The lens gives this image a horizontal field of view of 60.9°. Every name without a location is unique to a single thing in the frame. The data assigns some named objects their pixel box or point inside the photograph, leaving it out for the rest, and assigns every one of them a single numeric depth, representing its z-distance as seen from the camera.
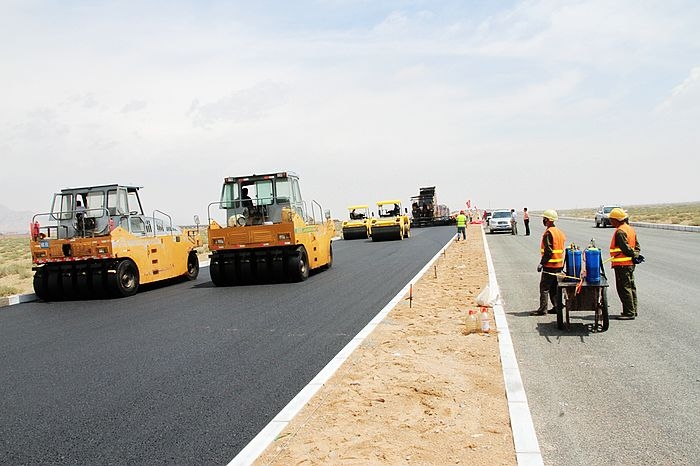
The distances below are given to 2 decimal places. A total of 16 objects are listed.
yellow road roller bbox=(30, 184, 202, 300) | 14.56
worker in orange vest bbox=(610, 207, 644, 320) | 8.88
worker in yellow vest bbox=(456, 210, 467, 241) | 29.61
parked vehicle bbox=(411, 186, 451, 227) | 55.88
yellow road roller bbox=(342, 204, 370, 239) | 39.12
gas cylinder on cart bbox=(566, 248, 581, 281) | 8.49
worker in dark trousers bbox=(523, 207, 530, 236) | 35.12
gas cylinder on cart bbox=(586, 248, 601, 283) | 8.21
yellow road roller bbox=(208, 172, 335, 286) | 16.03
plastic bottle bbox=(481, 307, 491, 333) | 8.51
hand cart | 8.26
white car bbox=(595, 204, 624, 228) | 43.50
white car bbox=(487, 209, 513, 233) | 38.56
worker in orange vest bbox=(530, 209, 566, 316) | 8.95
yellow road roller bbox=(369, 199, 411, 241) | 34.59
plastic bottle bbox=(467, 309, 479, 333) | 8.57
